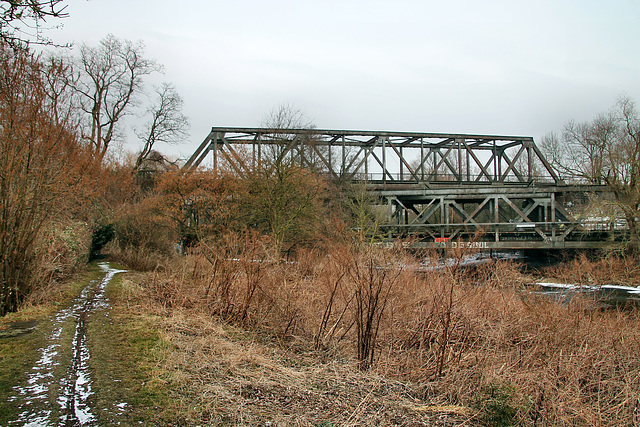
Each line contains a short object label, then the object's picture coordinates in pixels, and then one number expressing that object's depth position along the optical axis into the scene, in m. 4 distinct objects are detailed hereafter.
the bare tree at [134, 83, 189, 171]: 36.66
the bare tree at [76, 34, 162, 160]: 33.12
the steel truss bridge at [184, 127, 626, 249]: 22.62
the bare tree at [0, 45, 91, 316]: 7.79
